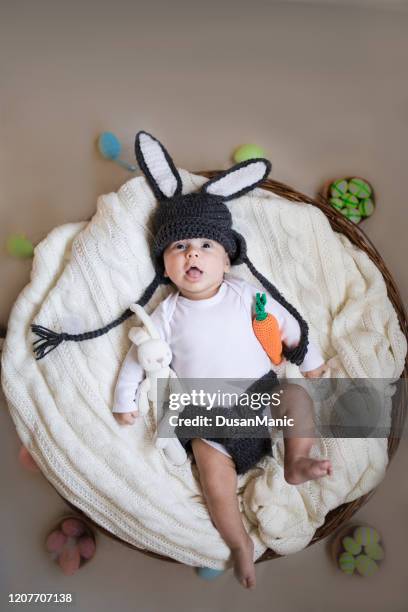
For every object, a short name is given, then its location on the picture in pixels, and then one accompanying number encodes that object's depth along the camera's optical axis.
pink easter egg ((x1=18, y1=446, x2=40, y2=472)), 1.33
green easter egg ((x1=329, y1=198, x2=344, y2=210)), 1.60
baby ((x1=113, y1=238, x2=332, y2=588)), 1.20
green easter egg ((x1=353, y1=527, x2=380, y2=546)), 1.47
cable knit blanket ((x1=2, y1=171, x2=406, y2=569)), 1.23
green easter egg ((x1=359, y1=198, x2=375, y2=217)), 1.59
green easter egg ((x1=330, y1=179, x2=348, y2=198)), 1.60
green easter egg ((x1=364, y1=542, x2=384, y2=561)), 1.46
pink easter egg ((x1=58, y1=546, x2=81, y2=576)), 1.48
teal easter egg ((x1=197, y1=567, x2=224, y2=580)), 1.44
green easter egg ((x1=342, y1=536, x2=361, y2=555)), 1.47
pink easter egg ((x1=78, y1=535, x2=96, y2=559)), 1.50
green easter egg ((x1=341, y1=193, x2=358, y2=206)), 1.59
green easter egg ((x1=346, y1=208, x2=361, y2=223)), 1.60
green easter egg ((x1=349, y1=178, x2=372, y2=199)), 1.59
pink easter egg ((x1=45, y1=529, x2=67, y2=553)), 1.49
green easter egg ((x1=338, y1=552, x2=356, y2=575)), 1.46
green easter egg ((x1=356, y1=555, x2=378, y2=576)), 1.46
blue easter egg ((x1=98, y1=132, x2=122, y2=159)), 1.63
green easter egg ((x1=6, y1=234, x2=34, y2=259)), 1.62
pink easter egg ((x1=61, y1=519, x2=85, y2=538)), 1.50
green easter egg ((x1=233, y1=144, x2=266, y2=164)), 1.65
